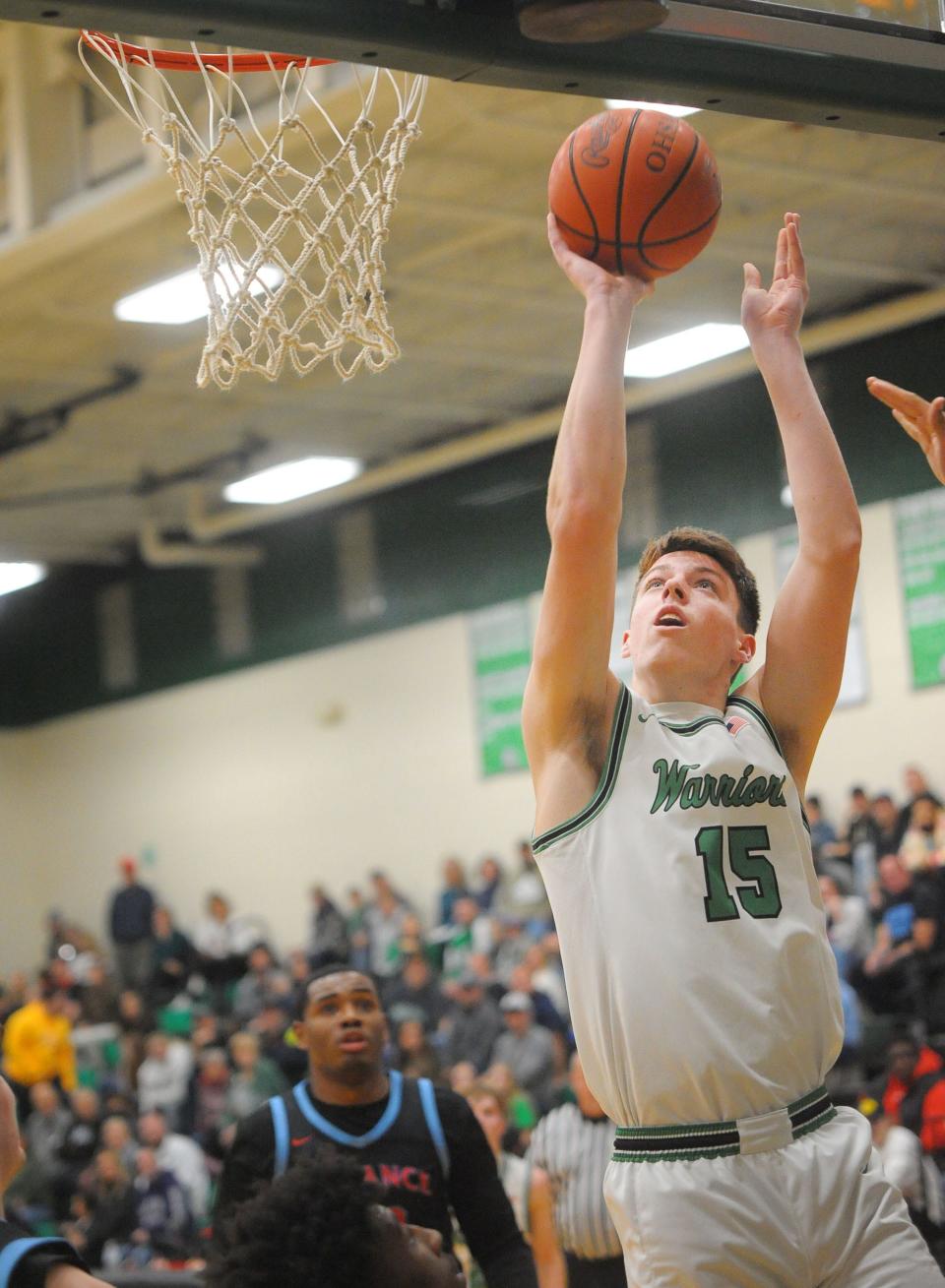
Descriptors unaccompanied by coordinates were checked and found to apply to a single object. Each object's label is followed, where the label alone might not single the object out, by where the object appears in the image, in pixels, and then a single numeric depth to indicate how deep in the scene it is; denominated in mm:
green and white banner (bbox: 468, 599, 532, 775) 16172
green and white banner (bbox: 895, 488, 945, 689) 13039
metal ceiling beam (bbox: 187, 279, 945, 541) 13039
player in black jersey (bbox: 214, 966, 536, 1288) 3908
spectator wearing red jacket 8680
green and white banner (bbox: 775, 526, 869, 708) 13500
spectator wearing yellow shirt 15820
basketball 2977
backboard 2807
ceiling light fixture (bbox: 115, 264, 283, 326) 11906
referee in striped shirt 5516
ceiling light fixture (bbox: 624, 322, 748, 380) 13414
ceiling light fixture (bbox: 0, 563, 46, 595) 19516
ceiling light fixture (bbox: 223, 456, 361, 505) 16641
